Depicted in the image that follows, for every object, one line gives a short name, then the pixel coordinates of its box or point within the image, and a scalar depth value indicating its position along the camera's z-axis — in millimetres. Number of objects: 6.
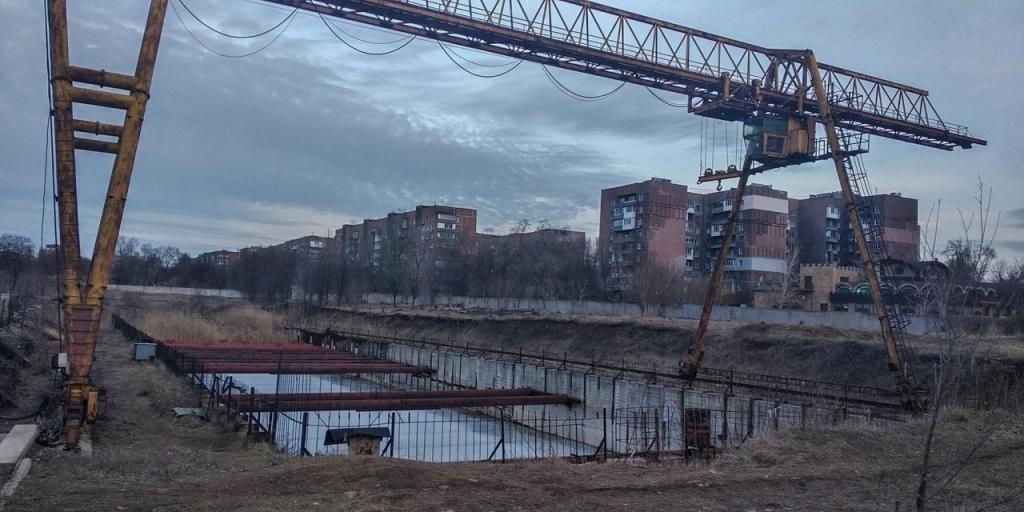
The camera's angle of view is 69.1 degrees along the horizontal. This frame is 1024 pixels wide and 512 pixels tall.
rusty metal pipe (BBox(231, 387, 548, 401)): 18625
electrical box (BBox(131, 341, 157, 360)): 30406
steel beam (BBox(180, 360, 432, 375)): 23078
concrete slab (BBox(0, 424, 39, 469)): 8430
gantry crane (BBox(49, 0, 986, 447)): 11711
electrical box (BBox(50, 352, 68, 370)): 11672
